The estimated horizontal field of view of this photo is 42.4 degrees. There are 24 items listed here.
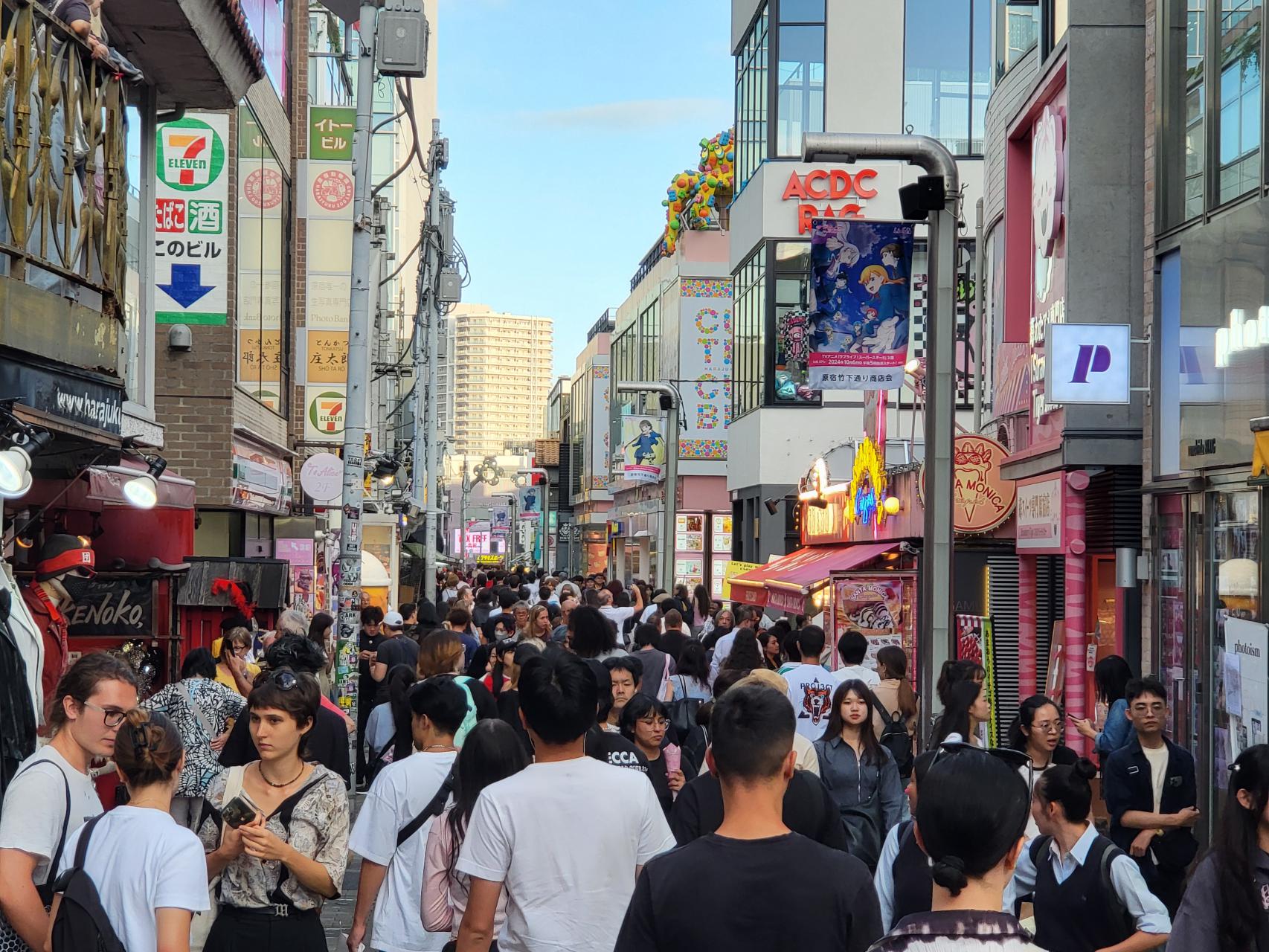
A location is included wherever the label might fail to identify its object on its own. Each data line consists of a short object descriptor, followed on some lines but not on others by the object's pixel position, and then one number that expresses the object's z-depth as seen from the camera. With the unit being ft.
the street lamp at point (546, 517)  299.79
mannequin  33.17
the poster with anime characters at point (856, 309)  57.36
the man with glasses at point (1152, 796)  27.71
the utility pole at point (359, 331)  52.60
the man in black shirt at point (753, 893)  12.14
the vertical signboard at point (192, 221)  65.10
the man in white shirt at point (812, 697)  34.04
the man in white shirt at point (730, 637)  53.67
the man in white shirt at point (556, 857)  15.98
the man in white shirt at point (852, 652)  35.37
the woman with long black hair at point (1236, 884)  15.02
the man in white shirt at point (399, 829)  19.72
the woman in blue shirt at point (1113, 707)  31.89
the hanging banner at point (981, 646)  49.60
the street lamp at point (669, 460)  94.63
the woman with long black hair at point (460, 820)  18.33
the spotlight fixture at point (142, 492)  37.96
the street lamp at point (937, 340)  34.81
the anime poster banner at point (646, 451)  136.87
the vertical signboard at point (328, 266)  85.46
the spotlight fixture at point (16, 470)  24.30
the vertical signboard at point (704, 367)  153.58
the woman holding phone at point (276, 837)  17.52
